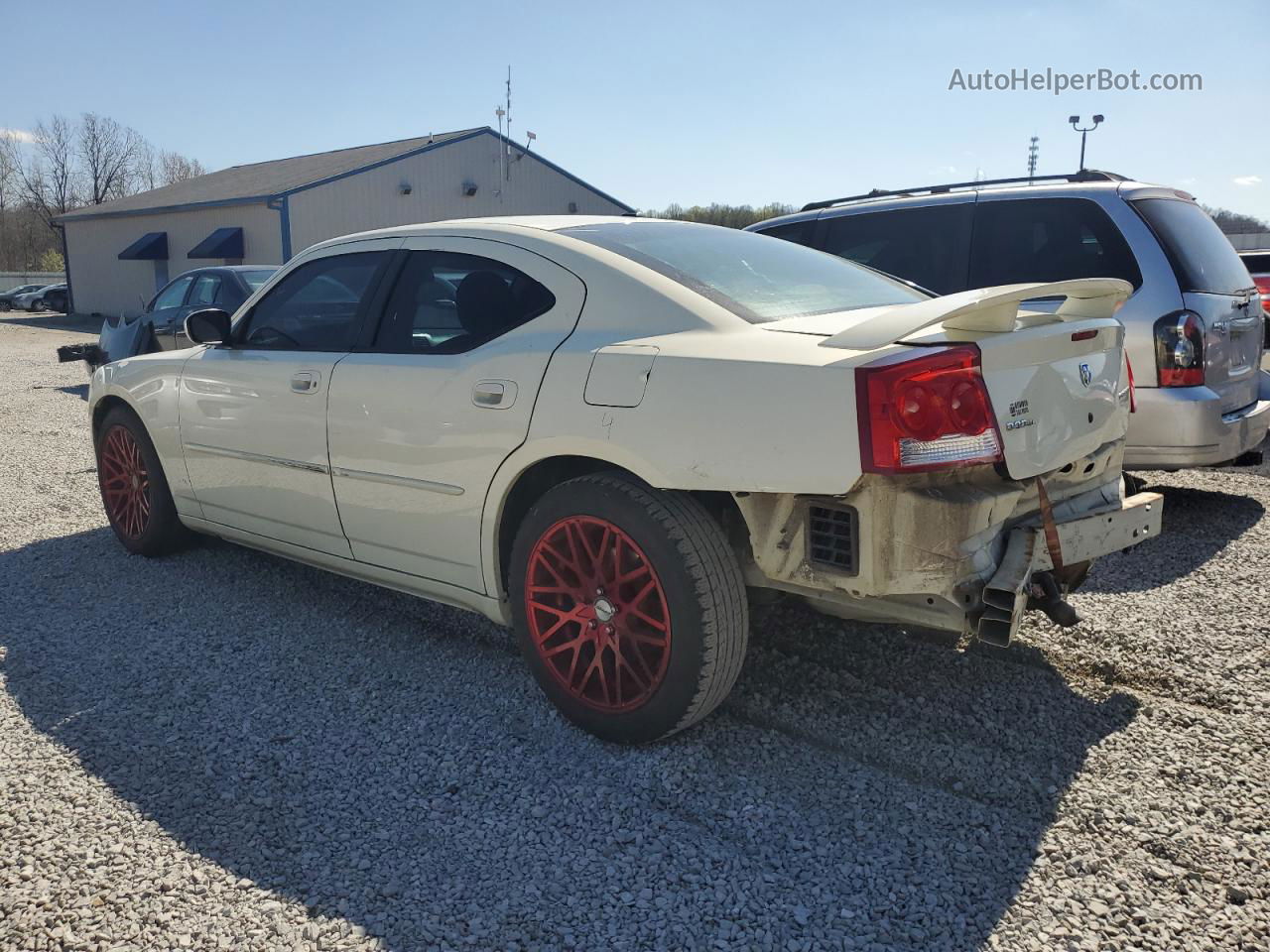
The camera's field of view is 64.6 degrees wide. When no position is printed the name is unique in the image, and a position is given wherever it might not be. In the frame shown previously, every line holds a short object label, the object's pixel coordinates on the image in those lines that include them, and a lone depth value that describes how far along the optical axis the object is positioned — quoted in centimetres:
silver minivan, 482
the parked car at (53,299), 3581
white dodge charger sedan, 258
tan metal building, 2492
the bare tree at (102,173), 6819
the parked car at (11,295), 4128
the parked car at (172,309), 1027
